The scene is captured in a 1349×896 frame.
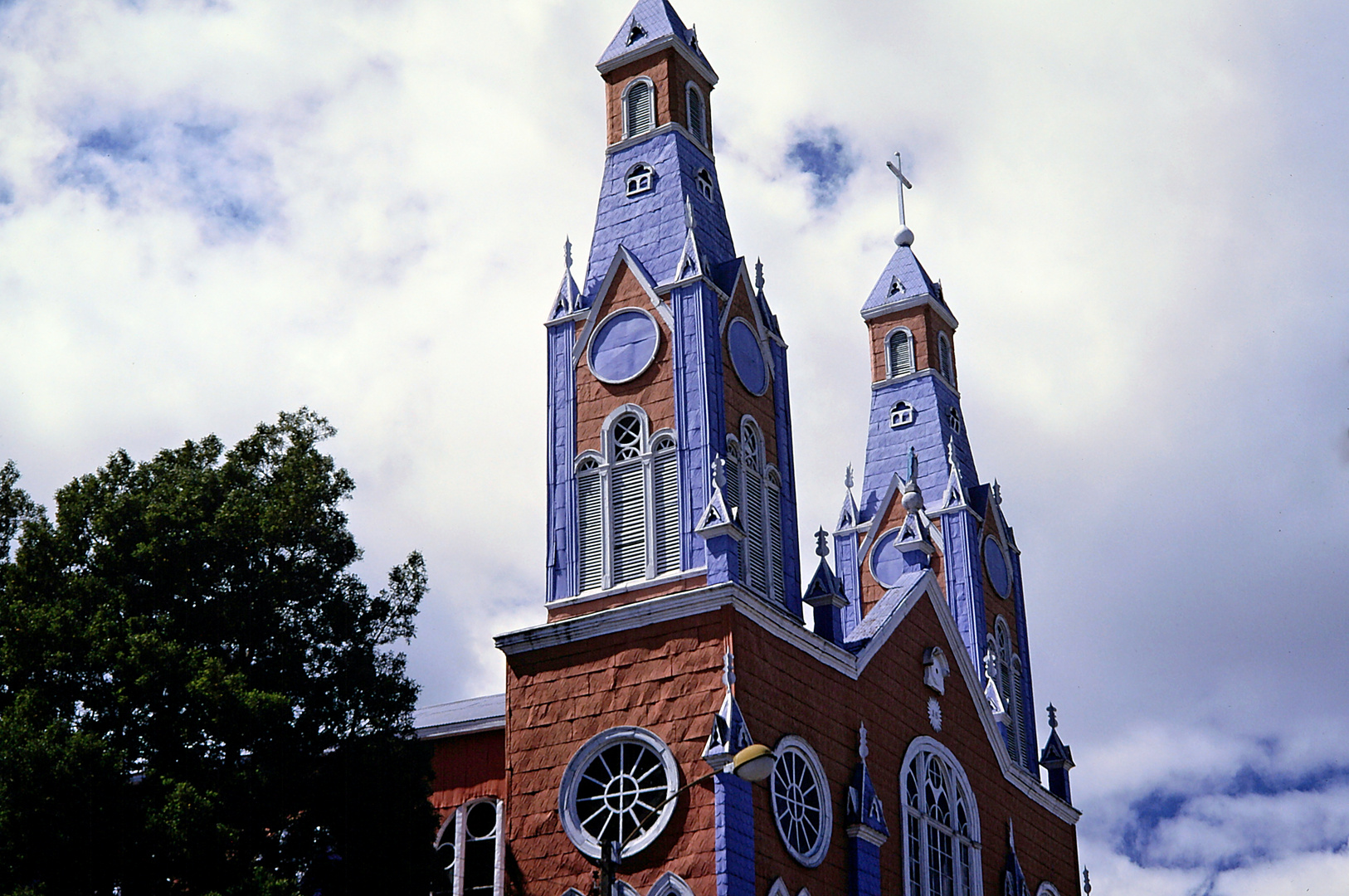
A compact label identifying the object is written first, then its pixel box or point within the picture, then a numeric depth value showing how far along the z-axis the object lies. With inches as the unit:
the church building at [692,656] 1114.7
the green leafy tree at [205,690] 966.4
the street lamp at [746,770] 737.0
